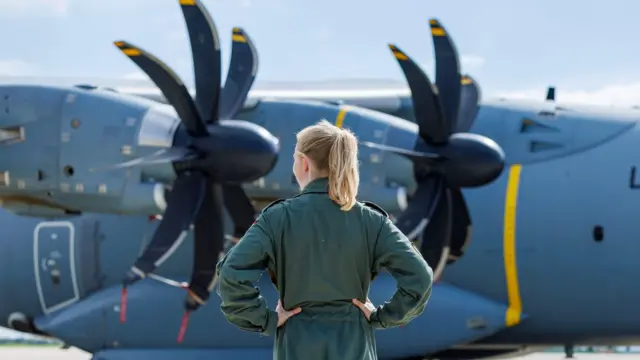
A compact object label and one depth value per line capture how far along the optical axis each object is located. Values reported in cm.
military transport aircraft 2009
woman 602
